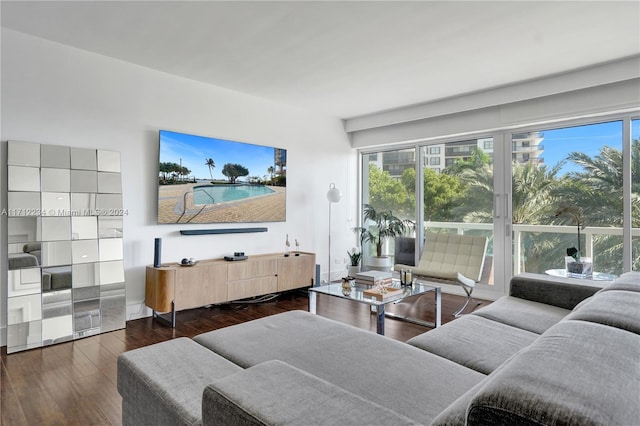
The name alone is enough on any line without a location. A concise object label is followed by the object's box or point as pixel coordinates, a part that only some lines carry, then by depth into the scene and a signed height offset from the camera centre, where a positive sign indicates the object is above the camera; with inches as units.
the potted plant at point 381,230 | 211.2 -9.4
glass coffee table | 111.9 -27.2
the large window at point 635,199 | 145.4 +5.8
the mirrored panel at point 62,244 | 113.6 -10.1
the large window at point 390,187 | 214.5 +16.7
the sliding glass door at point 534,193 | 149.5 +9.8
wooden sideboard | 136.1 -28.0
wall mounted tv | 150.4 +15.4
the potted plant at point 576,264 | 124.6 -17.6
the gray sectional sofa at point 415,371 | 26.5 -23.2
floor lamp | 203.9 +10.7
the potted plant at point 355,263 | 216.7 -29.3
